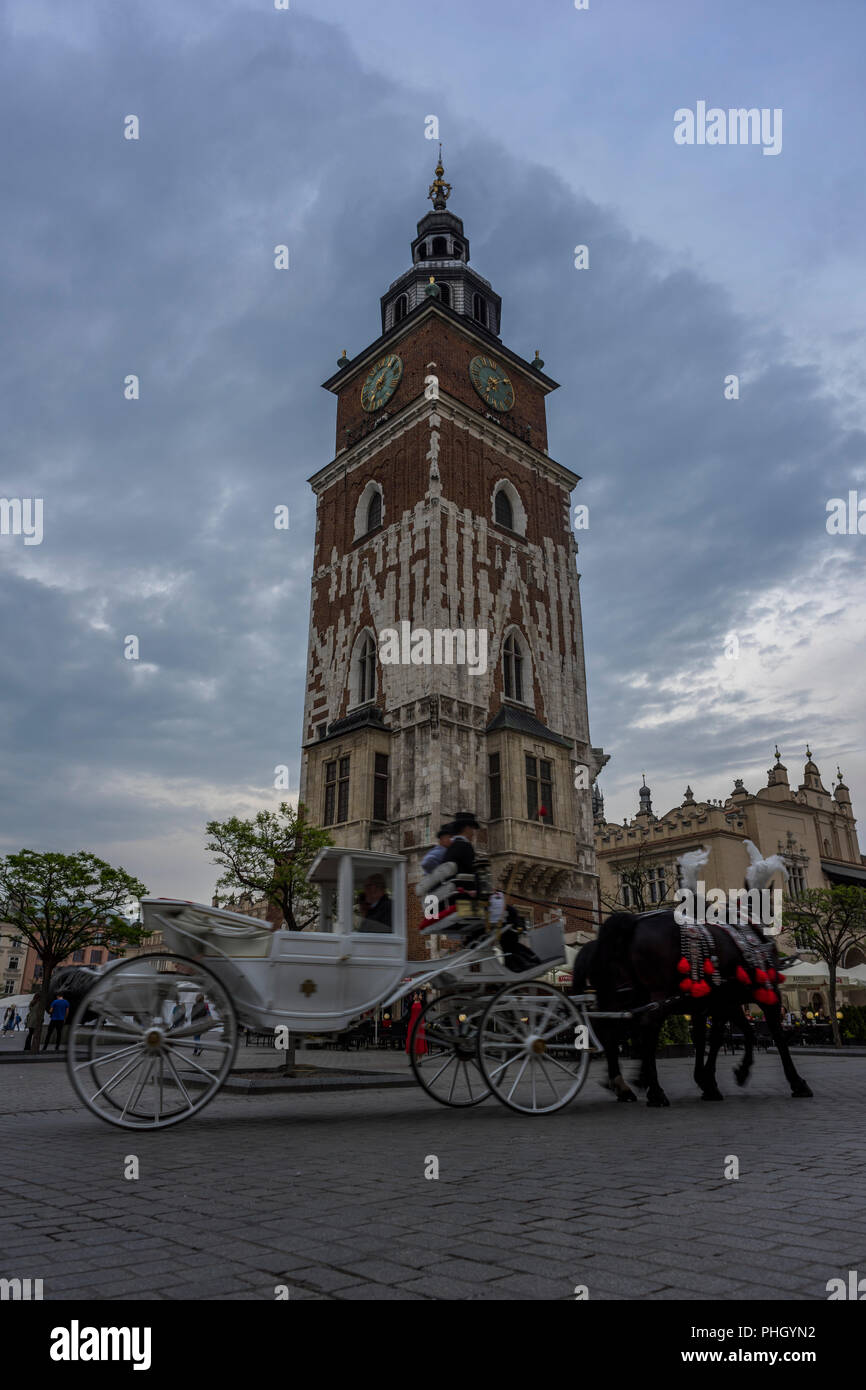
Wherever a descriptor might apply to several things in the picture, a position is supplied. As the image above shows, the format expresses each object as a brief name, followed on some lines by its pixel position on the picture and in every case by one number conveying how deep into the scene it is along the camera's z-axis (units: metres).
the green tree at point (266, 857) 22.94
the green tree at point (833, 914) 28.06
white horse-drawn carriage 5.98
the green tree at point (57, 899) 25.56
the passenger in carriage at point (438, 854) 7.55
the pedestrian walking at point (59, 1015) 22.48
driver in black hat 7.36
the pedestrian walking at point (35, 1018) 22.03
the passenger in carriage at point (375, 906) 7.27
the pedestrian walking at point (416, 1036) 7.07
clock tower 28.41
